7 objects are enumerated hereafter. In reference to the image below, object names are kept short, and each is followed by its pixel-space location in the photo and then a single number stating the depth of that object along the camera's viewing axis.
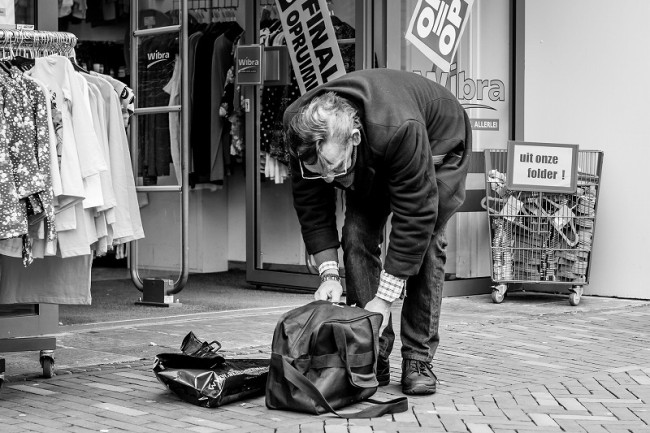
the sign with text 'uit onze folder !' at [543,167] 11.34
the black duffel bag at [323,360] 6.17
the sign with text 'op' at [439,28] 11.61
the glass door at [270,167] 12.55
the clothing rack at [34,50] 7.12
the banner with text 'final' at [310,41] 12.08
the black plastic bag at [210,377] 6.47
